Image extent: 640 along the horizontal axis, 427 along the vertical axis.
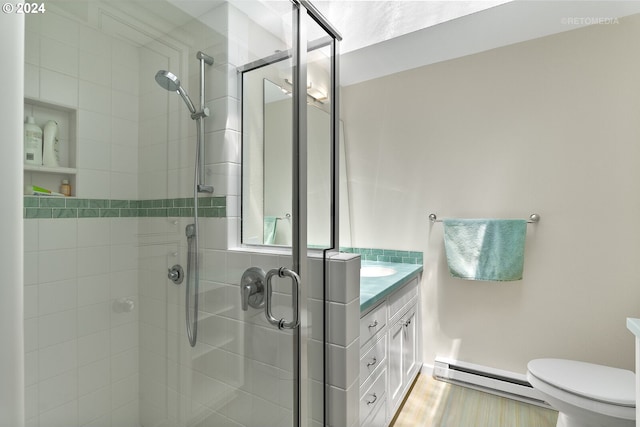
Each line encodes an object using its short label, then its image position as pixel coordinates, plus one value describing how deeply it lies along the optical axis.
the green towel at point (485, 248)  1.81
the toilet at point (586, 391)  1.25
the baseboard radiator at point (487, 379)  1.84
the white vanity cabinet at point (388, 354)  1.32
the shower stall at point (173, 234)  0.59
